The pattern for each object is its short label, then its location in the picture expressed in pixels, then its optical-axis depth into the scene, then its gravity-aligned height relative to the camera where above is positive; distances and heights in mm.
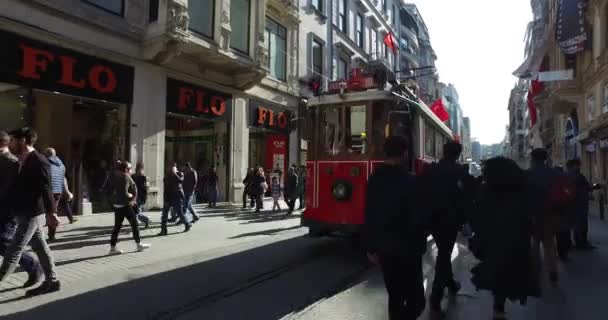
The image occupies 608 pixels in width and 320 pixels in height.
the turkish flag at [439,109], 16066 +2686
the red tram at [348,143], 7414 +645
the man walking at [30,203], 4844 -279
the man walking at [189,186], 11320 -192
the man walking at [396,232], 3148 -392
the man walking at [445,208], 4598 -306
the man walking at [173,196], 9984 -413
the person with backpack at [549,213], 5828 -447
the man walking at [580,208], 7793 -523
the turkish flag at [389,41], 25047 +8045
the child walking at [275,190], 15273 -391
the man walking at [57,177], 8484 +26
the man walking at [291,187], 14797 -274
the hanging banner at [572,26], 21047 +7594
